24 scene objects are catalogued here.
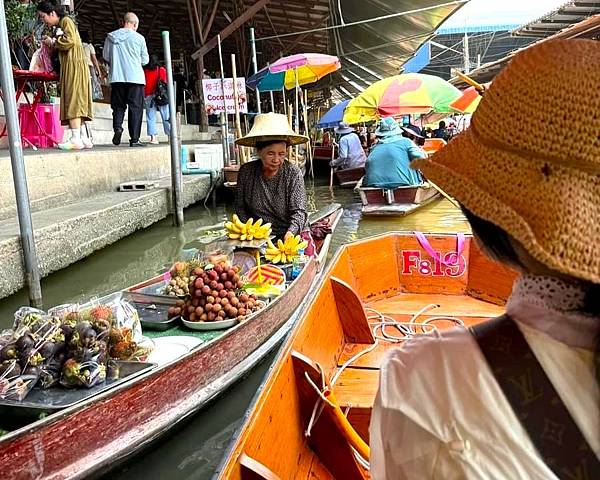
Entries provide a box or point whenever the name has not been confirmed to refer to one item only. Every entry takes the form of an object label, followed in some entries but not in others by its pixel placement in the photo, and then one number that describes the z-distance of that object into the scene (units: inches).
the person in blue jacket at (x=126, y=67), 279.0
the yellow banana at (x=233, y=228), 147.9
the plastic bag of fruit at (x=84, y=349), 89.7
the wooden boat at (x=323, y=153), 630.5
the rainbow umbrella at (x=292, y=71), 377.4
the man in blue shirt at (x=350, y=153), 474.6
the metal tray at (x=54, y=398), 83.4
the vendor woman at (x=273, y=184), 161.3
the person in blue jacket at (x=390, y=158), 320.8
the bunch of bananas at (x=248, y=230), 147.2
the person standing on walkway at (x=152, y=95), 368.8
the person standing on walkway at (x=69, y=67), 230.2
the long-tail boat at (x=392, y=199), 323.0
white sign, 340.3
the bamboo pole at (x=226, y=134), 341.1
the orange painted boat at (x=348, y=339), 66.9
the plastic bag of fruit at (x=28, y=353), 86.1
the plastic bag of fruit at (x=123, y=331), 100.7
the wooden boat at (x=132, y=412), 77.9
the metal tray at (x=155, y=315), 122.1
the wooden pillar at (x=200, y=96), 426.7
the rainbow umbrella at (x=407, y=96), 351.3
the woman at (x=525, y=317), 26.4
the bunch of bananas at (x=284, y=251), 153.2
